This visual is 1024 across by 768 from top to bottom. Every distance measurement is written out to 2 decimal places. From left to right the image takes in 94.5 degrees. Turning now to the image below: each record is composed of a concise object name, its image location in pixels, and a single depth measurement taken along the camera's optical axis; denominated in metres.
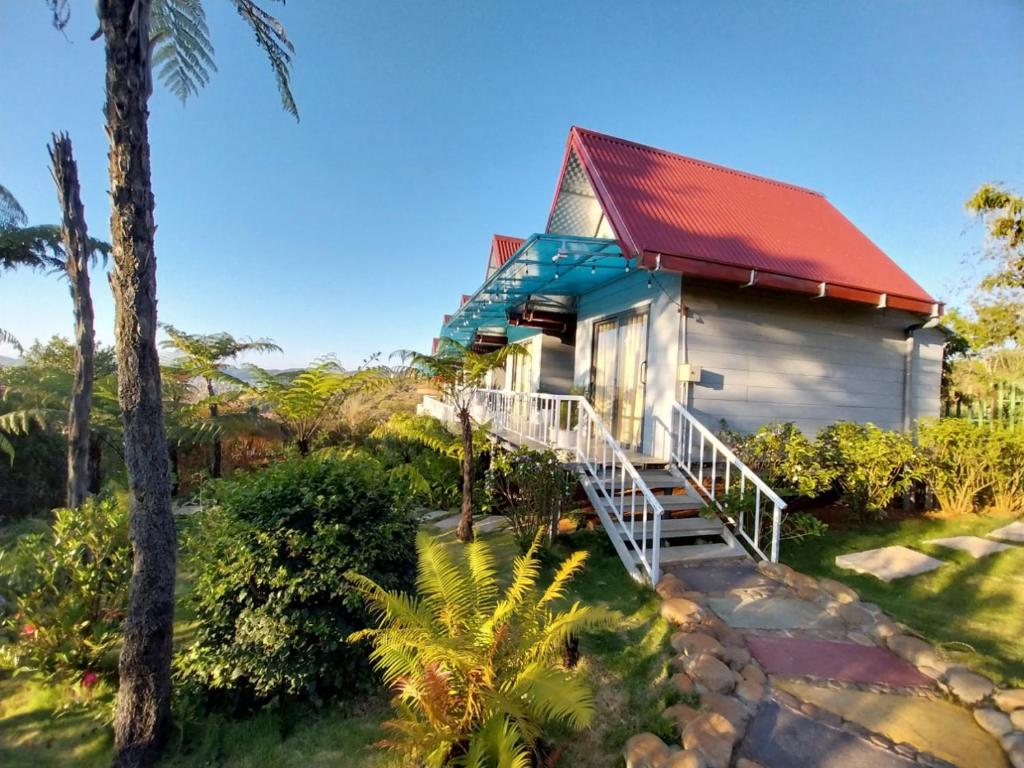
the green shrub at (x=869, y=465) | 5.71
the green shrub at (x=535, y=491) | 5.05
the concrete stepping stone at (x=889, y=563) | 4.55
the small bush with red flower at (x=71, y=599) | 3.21
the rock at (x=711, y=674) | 2.65
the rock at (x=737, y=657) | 2.92
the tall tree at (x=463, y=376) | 5.53
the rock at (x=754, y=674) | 2.78
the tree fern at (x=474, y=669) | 2.09
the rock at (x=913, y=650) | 3.00
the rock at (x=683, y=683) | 2.63
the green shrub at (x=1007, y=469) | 6.13
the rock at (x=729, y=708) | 2.37
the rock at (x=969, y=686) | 2.61
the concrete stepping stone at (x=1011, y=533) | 5.34
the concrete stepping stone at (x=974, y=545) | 4.92
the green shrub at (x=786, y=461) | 5.29
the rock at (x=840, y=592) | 3.88
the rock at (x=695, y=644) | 2.96
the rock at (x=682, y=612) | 3.37
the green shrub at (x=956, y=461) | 6.15
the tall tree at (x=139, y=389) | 2.42
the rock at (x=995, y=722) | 2.35
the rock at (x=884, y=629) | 3.35
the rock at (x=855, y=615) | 3.56
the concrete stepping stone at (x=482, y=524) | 6.16
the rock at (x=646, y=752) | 2.08
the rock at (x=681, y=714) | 2.35
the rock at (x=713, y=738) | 2.08
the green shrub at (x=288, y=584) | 2.81
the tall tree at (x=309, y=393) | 5.69
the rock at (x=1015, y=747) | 2.15
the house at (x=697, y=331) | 5.72
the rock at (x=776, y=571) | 4.34
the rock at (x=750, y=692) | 2.59
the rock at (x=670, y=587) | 3.88
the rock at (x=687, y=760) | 2.00
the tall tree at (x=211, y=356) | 7.94
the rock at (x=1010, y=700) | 2.46
